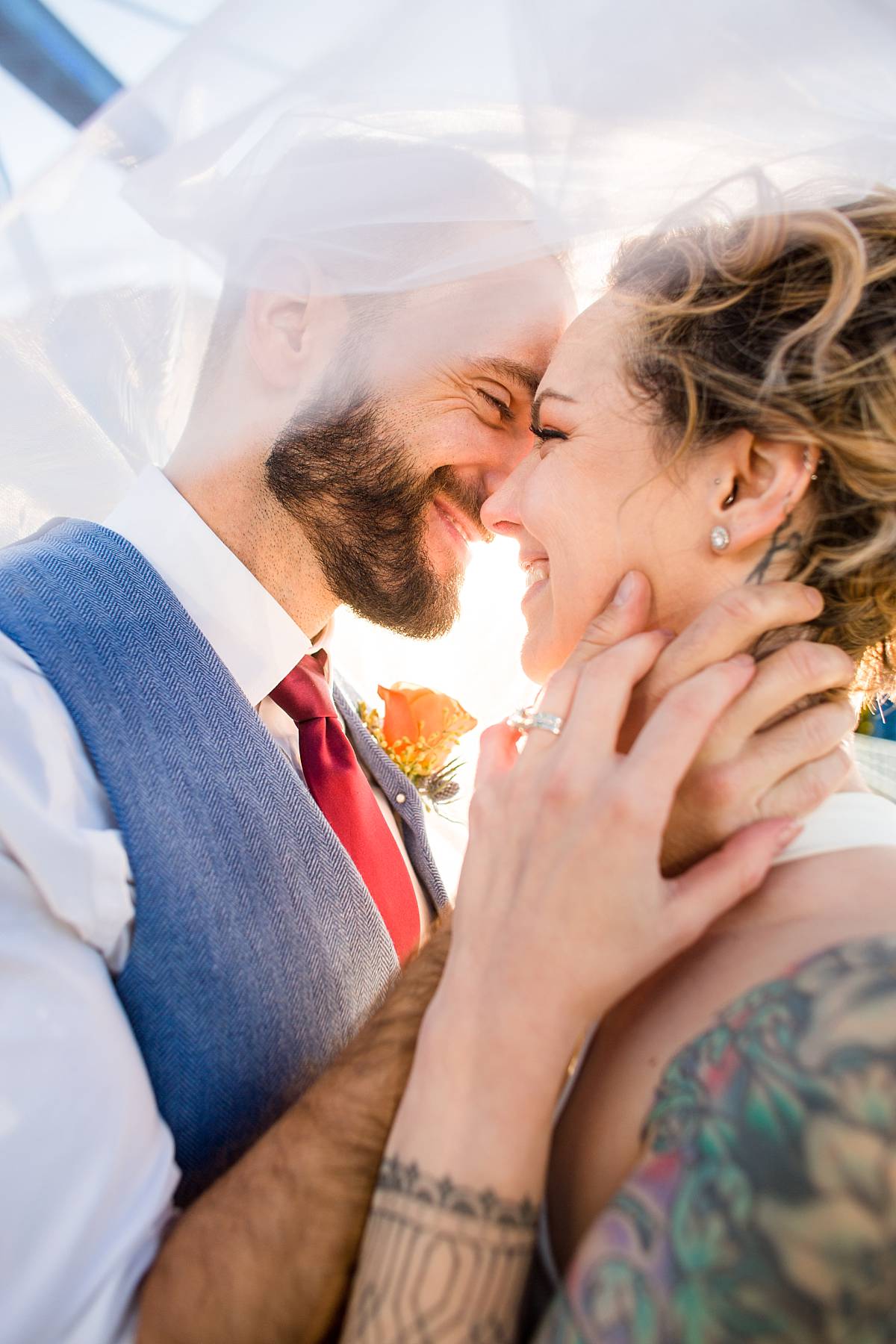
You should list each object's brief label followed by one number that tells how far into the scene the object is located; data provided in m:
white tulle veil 0.46
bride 0.34
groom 0.45
